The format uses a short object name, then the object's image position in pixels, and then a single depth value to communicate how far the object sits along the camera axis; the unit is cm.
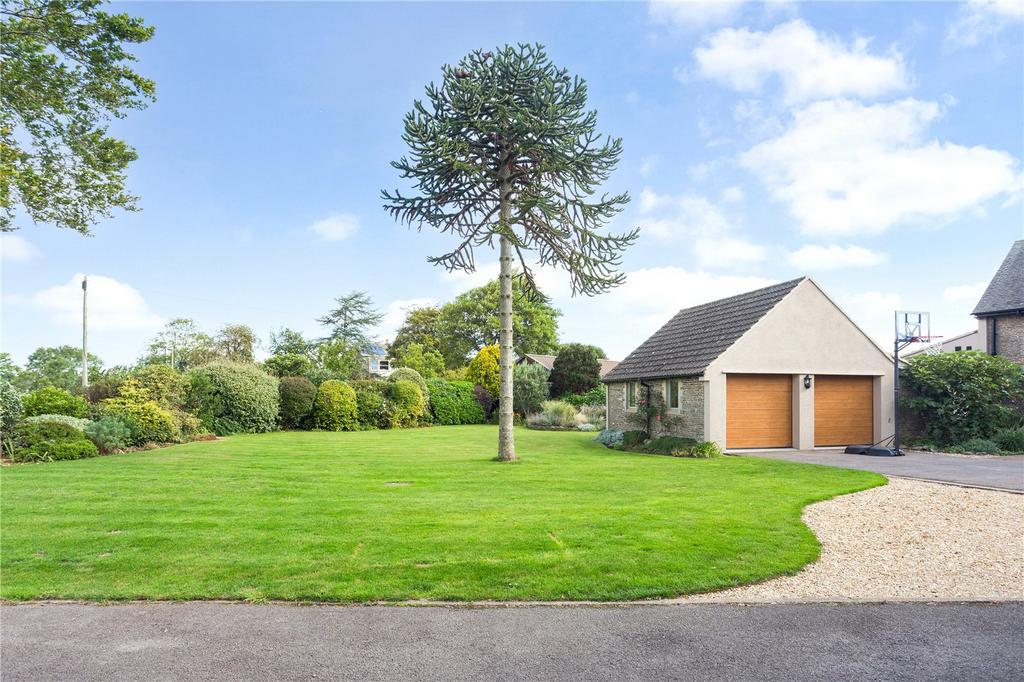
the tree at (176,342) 5513
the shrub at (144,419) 1814
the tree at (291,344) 5135
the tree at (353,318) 5419
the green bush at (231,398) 2417
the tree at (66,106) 1141
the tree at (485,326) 5556
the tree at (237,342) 4956
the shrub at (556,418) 3127
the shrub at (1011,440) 1778
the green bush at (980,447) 1778
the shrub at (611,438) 2054
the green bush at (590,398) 3534
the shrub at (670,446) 1752
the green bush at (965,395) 1886
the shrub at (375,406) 2958
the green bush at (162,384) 2095
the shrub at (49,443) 1446
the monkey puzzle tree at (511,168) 1525
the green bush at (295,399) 2748
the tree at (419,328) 5888
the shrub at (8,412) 1499
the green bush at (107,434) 1630
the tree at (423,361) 4650
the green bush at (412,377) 3288
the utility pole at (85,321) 3030
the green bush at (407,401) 3092
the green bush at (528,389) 3591
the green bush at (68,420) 1566
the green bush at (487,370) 3863
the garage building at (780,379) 1836
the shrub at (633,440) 1984
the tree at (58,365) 5110
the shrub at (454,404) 3419
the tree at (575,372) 3794
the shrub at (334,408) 2819
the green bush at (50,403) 1764
